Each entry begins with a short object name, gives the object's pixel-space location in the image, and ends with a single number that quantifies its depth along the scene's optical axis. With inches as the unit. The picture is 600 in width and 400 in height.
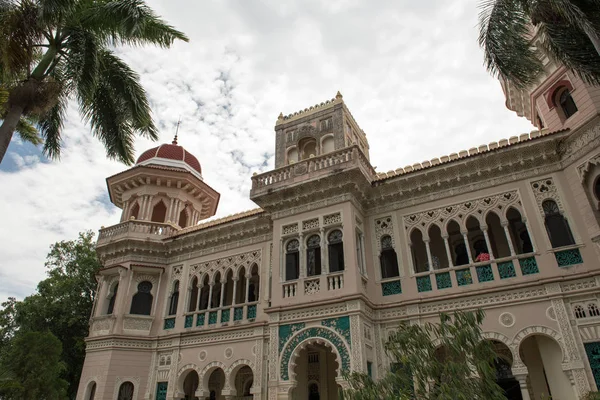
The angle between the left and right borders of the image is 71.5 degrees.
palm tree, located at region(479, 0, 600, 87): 348.8
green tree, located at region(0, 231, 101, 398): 871.1
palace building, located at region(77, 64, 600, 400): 428.5
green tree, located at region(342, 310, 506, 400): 215.2
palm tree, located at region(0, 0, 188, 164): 355.3
